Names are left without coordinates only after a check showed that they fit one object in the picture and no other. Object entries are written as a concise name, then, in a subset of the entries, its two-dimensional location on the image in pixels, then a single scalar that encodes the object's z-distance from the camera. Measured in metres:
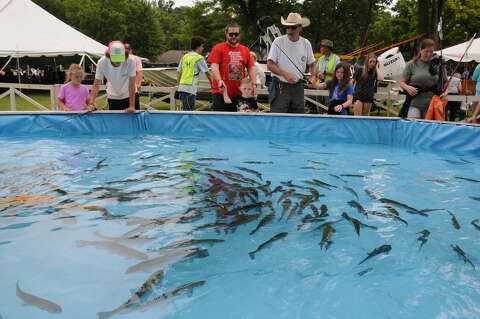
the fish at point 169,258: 3.16
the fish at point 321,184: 5.37
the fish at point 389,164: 6.85
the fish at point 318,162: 6.70
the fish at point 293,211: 4.22
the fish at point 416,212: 4.45
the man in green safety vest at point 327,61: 10.10
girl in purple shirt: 8.63
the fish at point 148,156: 6.92
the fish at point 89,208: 4.33
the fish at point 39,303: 2.72
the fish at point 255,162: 6.69
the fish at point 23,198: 4.49
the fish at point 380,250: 3.47
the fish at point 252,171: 5.69
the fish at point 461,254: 3.43
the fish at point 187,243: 3.48
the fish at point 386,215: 4.24
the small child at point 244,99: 8.10
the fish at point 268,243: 3.48
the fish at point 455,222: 4.20
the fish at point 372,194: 4.99
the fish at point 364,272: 3.23
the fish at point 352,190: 5.03
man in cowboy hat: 7.53
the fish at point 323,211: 4.25
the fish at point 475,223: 4.09
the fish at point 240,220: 3.82
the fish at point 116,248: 3.38
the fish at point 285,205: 4.27
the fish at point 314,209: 4.25
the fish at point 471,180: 5.80
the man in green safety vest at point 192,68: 8.98
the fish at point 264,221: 3.84
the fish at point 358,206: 4.47
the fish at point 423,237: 3.80
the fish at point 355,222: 4.00
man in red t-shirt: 7.66
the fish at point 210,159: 6.72
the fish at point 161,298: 2.68
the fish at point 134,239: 3.61
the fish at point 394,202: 4.52
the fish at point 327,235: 3.70
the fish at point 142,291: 2.69
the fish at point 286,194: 4.66
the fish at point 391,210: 4.45
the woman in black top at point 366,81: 8.80
